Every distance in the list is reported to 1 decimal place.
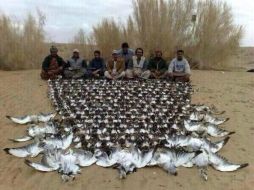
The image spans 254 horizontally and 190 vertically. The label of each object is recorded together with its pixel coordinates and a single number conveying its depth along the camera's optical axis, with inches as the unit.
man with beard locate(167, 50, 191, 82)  195.4
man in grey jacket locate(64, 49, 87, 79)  200.6
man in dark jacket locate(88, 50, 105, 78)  201.0
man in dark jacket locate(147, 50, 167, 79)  198.7
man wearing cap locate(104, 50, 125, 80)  195.4
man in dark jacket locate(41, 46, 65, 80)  200.4
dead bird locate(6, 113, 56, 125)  142.2
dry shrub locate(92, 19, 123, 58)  247.9
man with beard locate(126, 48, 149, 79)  196.5
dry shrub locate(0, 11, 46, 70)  249.3
